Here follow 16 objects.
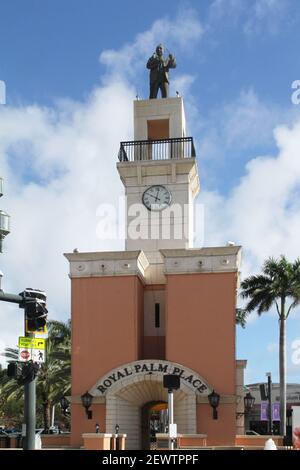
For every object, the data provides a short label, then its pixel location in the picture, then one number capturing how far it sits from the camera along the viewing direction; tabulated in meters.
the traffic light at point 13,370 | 16.95
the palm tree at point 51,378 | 47.53
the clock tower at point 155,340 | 31.50
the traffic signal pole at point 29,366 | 17.25
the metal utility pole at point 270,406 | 45.12
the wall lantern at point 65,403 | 34.25
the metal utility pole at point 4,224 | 24.27
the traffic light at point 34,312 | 17.66
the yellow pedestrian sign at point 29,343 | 17.52
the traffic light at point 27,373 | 17.27
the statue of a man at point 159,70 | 40.19
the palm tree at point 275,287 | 44.28
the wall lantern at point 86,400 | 31.92
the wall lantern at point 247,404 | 33.25
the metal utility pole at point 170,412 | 21.94
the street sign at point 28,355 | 17.53
